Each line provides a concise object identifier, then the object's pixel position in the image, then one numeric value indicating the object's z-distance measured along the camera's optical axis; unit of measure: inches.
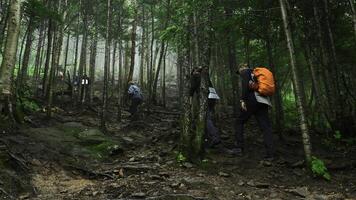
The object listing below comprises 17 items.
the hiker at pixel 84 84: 844.0
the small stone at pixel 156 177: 290.7
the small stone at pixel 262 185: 277.6
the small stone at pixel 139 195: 248.1
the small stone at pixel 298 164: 325.4
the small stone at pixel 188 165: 322.0
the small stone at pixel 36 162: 326.2
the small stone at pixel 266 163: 334.0
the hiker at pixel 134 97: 685.9
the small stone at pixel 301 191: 260.2
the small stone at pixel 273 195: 254.6
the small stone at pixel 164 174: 298.0
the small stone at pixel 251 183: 279.9
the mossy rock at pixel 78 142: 389.7
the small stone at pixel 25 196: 259.2
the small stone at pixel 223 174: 303.7
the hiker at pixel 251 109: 353.1
